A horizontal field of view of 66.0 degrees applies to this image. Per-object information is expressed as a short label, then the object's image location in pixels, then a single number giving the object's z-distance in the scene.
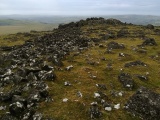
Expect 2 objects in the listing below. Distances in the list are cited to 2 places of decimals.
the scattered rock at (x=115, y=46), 24.13
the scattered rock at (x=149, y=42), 27.05
